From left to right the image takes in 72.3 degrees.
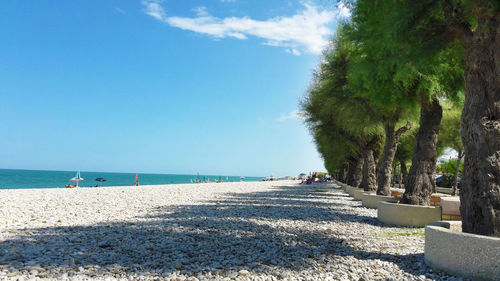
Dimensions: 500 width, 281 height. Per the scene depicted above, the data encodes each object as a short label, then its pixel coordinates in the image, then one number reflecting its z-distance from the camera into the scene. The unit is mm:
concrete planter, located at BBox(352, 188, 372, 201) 19234
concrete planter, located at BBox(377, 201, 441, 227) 9844
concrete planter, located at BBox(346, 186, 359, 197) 22328
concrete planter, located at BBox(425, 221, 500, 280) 4414
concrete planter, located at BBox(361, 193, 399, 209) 14254
